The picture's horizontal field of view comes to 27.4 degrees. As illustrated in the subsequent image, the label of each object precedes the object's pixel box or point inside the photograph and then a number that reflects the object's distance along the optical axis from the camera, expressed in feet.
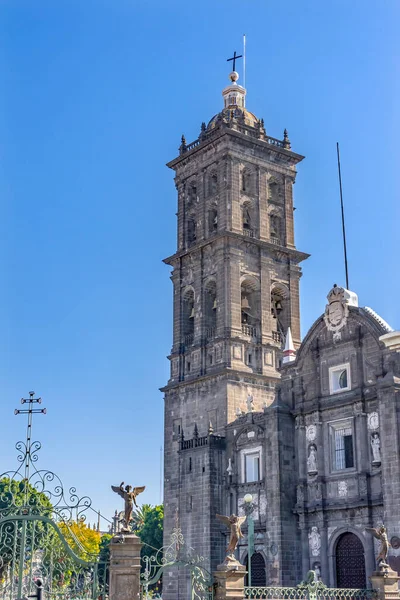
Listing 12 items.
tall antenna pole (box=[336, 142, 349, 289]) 131.99
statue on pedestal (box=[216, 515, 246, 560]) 68.56
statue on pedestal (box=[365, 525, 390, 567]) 82.12
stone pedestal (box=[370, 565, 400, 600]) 79.15
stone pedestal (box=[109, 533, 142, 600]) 61.72
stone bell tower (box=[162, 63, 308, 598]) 150.41
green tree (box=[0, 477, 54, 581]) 63.10
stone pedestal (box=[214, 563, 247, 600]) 65.72
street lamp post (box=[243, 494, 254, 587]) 111.55
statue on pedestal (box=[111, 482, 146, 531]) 64.69
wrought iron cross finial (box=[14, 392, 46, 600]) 61.41
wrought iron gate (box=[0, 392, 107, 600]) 62.54
